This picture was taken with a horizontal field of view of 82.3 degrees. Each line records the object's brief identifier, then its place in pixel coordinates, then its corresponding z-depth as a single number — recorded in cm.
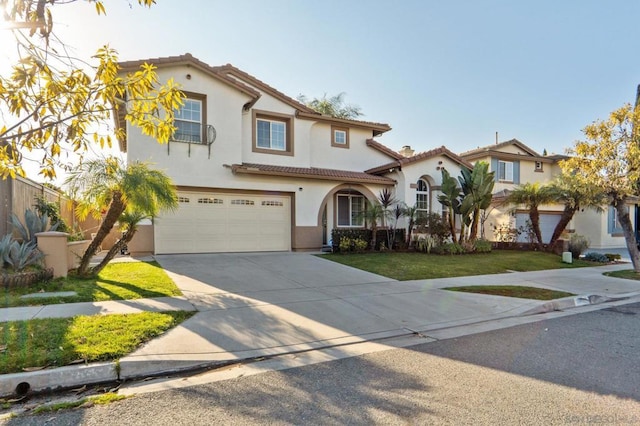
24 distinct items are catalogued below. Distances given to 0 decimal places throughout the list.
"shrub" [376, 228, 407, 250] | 1712
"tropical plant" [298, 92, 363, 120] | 3681
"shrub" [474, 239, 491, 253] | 1760
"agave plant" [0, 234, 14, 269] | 797
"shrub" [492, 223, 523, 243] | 1967
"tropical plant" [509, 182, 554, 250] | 1803
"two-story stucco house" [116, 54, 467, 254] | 1442
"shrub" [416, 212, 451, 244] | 1697
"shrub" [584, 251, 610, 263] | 1636
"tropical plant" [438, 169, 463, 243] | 1731
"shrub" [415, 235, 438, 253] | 1680
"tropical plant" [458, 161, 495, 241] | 1695
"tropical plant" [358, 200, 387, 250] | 1642
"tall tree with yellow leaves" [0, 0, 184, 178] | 372
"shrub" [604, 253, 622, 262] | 1672
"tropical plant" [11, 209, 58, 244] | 926
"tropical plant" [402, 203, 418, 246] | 1705
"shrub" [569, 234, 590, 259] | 1748
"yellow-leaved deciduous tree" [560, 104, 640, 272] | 1223
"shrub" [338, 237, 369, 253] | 1572
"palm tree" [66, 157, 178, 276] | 878
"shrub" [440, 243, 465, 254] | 1647
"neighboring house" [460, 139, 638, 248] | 2266
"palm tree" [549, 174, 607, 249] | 1456
